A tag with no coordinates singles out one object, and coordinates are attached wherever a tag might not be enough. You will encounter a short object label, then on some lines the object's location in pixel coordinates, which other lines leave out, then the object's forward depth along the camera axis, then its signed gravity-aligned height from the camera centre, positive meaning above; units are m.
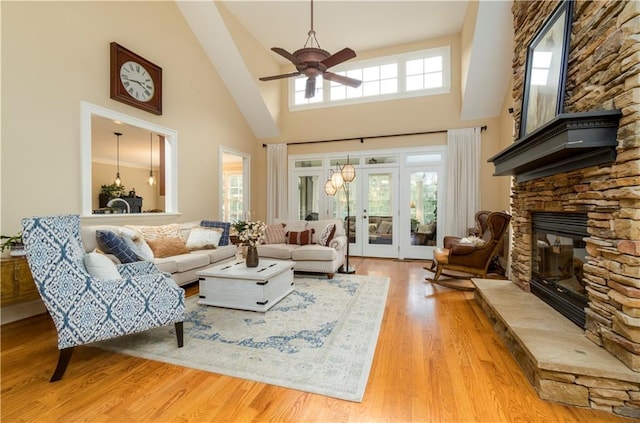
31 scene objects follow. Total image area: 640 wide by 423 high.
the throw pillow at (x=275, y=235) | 5.04 -0.54
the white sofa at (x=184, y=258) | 3.26 -0.75
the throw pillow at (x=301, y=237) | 4.84 -0.55
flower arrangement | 3.34 -0.32
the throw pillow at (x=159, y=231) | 3.83 -0.39
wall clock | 3.80 +1.75
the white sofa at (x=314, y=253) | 4.33 -0.76
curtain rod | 5.81 +1.50
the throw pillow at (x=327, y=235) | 4.61 -0.48
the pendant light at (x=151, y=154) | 6.56 +1.39
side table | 2.61 -0.75
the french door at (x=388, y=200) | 5.97 +0.12
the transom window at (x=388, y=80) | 5.87 +2.73
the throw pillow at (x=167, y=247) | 3.76 -0.59
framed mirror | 2.30 +1.24
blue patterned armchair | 1.83 -0.63
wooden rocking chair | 3.75 -0.61
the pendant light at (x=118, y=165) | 6.85 +1.12
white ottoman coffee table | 3.04 -0.91
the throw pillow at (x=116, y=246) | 2.88 -0.44
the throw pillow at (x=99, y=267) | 2.07 -0.47
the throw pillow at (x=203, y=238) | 4.38 -0.54
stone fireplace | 1.64 +0.15
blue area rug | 1.93 -1.15
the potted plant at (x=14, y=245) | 2.71 -0.41
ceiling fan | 3.26 +1.70
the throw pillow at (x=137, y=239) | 3.10 -0.44
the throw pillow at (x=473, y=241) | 3.88 -0.49
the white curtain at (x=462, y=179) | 5.49 +0.53
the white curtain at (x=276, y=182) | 6.95 +0.55
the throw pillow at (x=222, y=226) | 4.83 -0.38
